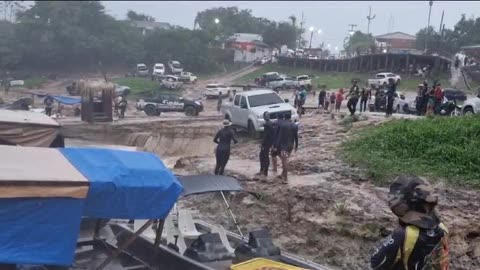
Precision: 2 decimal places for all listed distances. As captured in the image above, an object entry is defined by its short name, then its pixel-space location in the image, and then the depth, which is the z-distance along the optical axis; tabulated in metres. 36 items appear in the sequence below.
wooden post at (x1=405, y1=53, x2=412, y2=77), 39.39
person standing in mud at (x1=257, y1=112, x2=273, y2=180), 14.89
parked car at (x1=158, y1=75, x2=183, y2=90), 49.12
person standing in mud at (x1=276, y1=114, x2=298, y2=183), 13.91
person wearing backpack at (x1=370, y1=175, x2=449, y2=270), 3.47
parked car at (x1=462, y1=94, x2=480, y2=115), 21.38
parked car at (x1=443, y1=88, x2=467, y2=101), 28.42
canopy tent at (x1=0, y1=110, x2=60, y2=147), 10.55
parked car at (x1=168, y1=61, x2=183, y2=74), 54.94
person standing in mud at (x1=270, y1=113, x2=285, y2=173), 14.16
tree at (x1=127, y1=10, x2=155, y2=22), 68.28
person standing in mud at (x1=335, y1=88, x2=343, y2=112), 27.53
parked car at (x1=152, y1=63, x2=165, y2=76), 54.54
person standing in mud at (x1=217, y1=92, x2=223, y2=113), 36.40
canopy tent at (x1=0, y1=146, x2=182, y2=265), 4.94
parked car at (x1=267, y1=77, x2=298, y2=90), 40.61
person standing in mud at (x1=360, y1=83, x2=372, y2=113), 25.64
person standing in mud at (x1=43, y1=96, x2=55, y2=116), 32.03
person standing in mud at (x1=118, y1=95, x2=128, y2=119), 32.81
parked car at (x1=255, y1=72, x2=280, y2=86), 42.56
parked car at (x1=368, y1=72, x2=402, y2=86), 37.34
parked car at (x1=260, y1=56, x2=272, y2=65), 46.64
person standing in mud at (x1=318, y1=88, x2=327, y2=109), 29.81
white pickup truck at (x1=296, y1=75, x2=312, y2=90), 38.74
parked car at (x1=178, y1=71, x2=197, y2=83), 51.54
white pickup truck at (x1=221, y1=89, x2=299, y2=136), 20.95
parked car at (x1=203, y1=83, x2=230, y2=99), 42.62
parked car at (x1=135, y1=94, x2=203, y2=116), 34.79
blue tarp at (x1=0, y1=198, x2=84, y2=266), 4.92
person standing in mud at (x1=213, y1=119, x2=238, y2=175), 14.46
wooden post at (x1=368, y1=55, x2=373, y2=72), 41.81
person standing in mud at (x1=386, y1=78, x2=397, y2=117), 22.61
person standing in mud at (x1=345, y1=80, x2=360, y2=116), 23.16
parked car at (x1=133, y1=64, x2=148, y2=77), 53.76
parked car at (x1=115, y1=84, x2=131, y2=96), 42.81
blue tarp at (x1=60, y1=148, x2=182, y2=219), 5.39
